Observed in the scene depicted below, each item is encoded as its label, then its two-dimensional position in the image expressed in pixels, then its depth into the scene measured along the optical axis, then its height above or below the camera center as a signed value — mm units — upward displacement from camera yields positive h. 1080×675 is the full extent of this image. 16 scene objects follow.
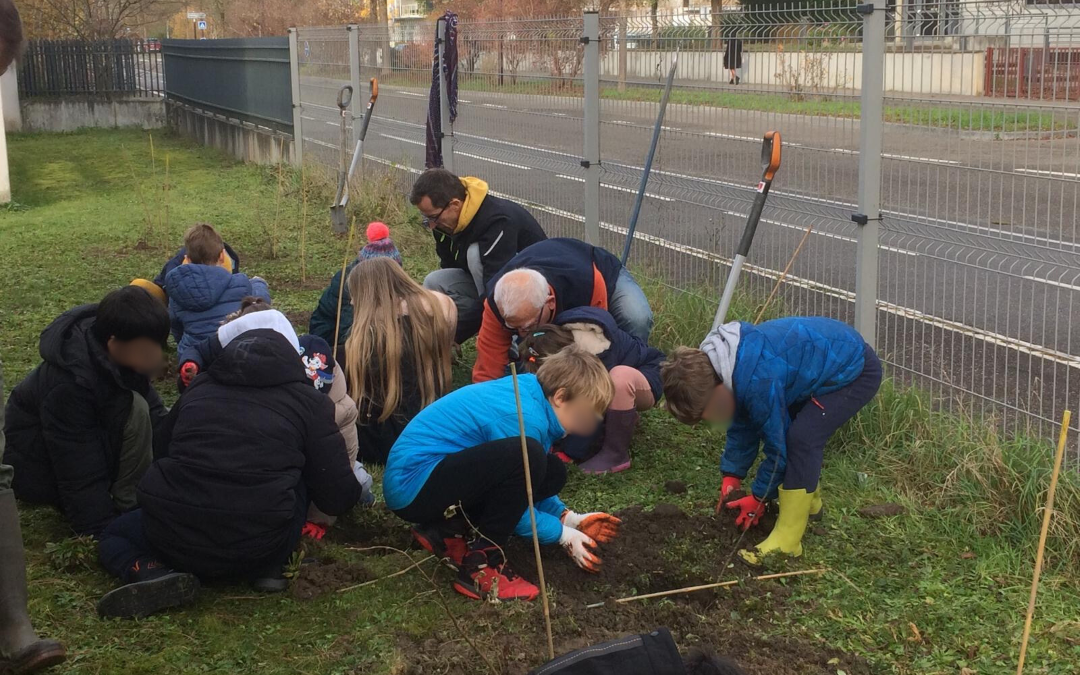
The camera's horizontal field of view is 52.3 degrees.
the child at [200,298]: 5559 -862
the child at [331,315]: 5773 -1003
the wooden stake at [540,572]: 2562 -1030
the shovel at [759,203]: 5145 -418
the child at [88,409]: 3717 -965
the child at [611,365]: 4863 -1119
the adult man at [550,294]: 5020 -834
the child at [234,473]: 3459 -1090
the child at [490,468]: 3602 -1139
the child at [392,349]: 4840 -994
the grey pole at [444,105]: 9398 +131
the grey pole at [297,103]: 14750 +277
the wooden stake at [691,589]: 3592 -1565
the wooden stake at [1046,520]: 2308 -886
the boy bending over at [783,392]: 3945 -1011
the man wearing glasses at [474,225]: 6316 -609
